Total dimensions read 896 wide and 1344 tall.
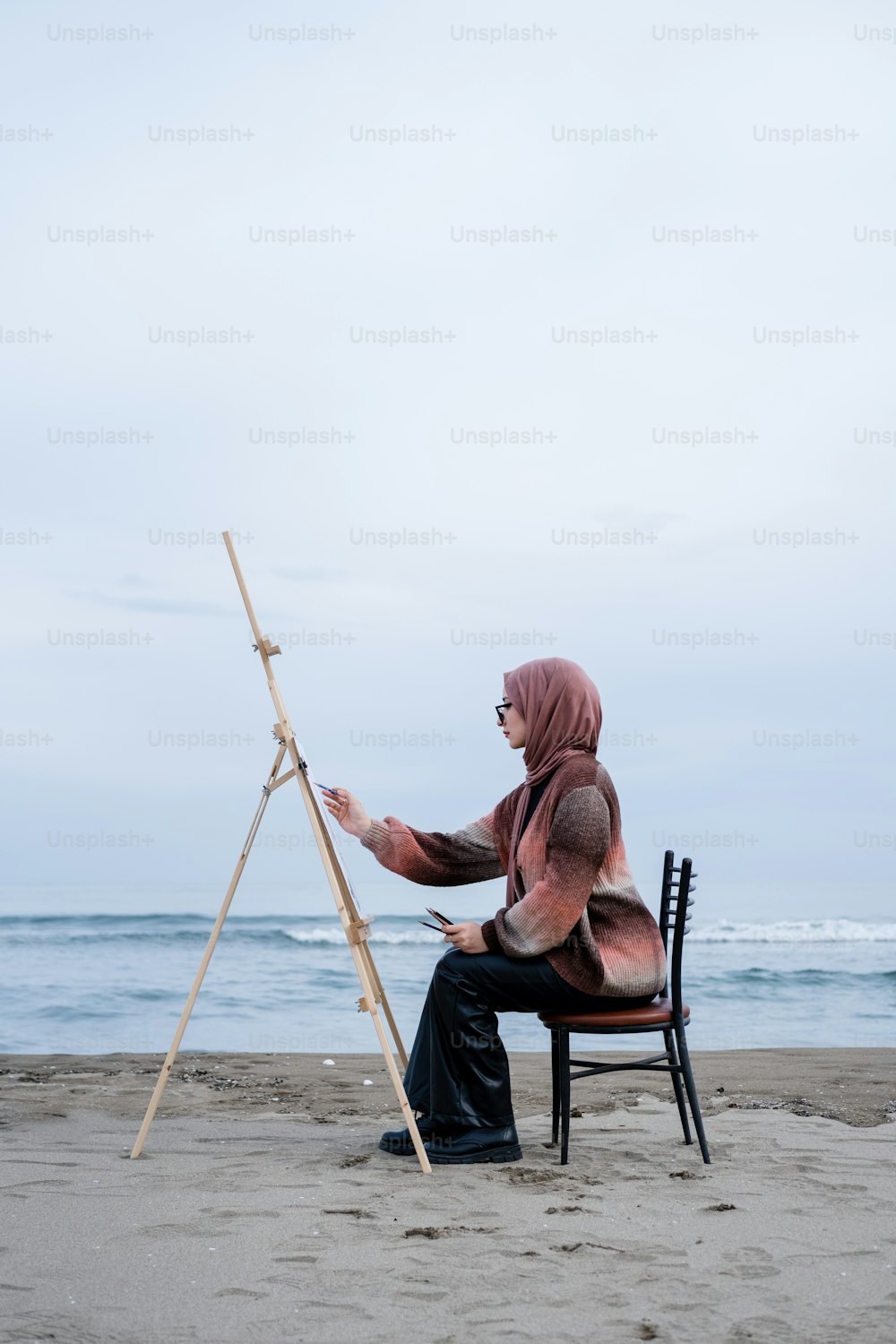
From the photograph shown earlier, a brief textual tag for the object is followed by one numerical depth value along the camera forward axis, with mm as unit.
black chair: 3811
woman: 3852
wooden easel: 3848
